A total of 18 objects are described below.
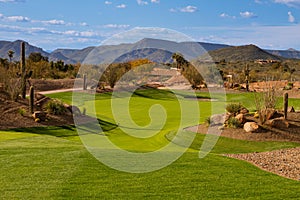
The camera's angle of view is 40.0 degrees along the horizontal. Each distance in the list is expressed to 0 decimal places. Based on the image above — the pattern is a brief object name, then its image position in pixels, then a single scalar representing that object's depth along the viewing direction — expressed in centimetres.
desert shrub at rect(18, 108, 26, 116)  1966
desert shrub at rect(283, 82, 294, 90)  3591
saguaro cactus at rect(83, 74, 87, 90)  3391
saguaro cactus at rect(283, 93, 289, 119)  1709
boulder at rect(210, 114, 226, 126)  1730
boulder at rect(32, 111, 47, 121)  1924
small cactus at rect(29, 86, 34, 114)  1973
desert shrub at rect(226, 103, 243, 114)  1864
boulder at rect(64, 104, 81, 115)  2142
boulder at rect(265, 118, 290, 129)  1655
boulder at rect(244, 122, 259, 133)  1603
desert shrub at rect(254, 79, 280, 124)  1781
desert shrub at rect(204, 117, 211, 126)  1741
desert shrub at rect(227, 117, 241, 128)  1653
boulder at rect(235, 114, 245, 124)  1671
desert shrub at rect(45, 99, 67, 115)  2044
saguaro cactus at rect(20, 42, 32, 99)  2353
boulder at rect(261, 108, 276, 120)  1698
